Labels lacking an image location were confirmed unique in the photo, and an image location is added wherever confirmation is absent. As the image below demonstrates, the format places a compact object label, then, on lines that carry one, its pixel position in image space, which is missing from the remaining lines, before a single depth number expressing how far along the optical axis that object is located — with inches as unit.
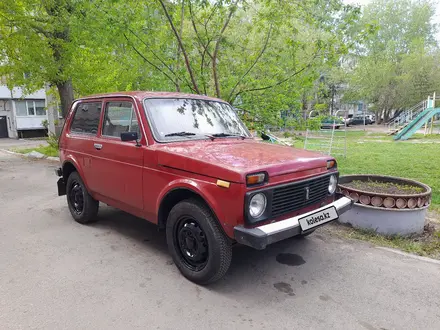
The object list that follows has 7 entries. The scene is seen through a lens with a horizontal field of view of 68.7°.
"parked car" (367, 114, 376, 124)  1712.1
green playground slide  793.6
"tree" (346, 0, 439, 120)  1242.6
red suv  118.3
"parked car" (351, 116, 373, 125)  1647.5
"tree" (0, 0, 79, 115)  408.8
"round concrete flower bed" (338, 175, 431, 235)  176.6
